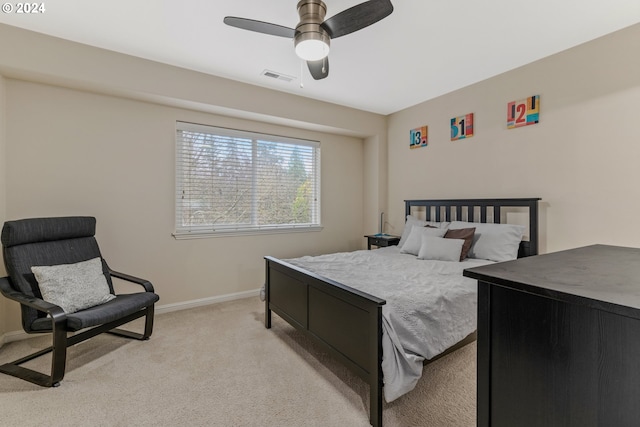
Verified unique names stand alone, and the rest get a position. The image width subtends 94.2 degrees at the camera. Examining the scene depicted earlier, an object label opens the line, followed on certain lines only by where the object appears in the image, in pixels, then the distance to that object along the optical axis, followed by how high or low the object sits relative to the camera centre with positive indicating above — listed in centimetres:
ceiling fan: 184 +120
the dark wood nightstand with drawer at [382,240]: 423 -42
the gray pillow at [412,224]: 369 -16
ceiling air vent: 322 +151
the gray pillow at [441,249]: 300 -39
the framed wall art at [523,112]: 305 +105
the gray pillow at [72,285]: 226 -59
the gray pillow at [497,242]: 295 -31
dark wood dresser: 69 -36
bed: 166 -64
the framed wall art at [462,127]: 364 +105
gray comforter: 165 -61
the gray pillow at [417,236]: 338 -29
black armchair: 201 -62
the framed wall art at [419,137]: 418 +106
